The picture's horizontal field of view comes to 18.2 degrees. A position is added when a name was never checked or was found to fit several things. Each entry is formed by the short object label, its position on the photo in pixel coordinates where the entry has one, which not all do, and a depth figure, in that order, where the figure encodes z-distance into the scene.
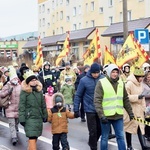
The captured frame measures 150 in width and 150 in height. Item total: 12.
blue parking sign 15.13
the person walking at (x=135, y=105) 8.93
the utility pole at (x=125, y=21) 18.77
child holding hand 8.60
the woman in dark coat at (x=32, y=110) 8.16
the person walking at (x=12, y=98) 10.17
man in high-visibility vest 7.93
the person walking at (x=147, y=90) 9.12
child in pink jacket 12.73
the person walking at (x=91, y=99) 8.66
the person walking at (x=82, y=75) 13.19
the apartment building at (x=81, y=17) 47.69
